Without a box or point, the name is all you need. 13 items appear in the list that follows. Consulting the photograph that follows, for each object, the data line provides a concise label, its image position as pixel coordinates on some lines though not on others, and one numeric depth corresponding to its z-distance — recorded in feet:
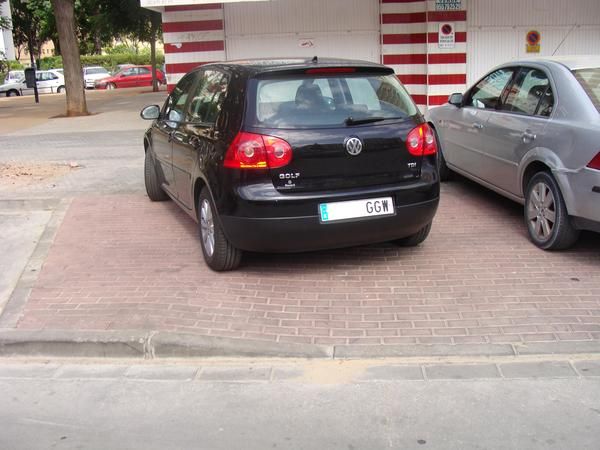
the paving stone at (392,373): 12.13
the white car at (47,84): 117.91
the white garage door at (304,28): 42.01
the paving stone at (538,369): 12.03
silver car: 16.39
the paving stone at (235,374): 12.34
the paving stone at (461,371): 12.07
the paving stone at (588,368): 12.00
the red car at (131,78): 123.34
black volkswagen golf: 15.21
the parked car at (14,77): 119.55
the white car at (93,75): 127.95
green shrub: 171.73
